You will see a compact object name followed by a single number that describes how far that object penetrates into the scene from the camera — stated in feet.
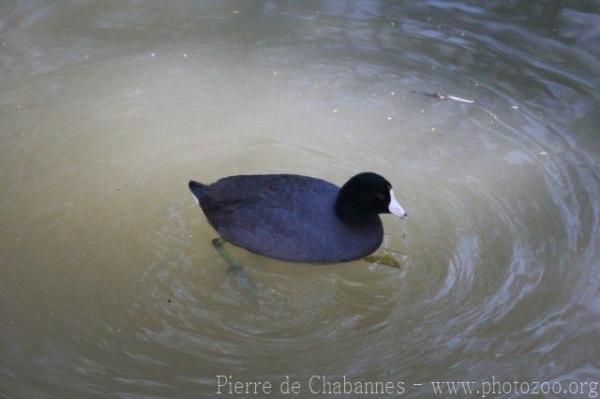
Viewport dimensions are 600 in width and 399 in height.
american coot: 15.33
